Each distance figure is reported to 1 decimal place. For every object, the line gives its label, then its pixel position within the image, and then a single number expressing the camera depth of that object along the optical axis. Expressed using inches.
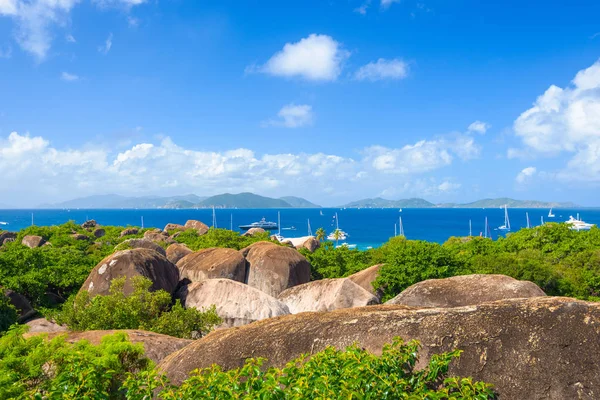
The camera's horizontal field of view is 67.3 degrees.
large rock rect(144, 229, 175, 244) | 1674.5
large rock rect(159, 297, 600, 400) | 200.5
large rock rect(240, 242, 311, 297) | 797.2
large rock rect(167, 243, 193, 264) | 947.9
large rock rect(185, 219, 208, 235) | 2262.9
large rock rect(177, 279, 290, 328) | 559.2
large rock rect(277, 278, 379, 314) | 621.9
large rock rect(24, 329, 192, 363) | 330.3
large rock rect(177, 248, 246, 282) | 769.6
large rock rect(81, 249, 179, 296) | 585.3
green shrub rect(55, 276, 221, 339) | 469.4
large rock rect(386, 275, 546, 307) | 493.0
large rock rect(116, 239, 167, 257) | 949.6
